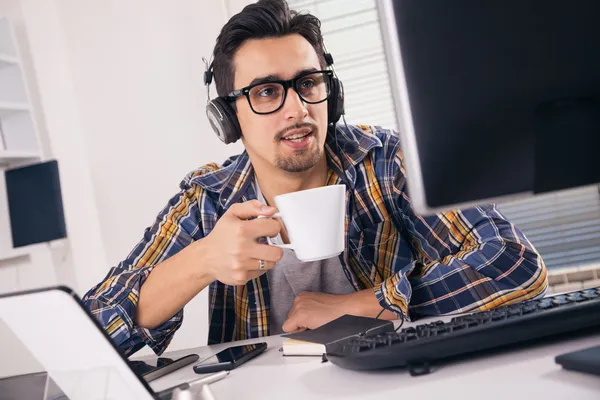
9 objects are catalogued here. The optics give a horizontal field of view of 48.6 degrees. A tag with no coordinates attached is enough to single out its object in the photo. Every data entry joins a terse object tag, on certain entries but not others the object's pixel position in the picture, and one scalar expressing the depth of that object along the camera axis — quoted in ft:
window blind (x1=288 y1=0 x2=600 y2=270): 9.43
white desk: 2.00
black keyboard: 2.37
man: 3.80
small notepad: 3.05
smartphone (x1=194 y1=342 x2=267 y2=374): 3.19
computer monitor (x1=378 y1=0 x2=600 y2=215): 2.07
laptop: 2.10
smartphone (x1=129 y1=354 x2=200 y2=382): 3.35
